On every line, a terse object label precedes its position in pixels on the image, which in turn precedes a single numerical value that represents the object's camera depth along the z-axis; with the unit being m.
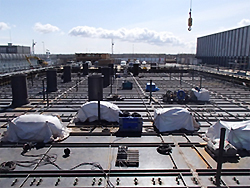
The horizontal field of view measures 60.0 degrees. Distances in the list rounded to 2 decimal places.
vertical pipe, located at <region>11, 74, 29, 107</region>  16.41
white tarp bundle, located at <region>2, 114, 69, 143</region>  9.34
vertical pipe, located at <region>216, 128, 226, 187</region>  6.28
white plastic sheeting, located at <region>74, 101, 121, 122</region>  11.93
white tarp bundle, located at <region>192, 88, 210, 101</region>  17.38
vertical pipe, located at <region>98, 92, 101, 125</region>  11.63
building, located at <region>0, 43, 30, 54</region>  68.94
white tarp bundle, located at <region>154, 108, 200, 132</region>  10.80
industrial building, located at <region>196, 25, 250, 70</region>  46.62
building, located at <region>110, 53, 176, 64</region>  128.85
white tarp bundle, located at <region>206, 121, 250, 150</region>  8.62
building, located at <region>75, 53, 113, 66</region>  75.44
